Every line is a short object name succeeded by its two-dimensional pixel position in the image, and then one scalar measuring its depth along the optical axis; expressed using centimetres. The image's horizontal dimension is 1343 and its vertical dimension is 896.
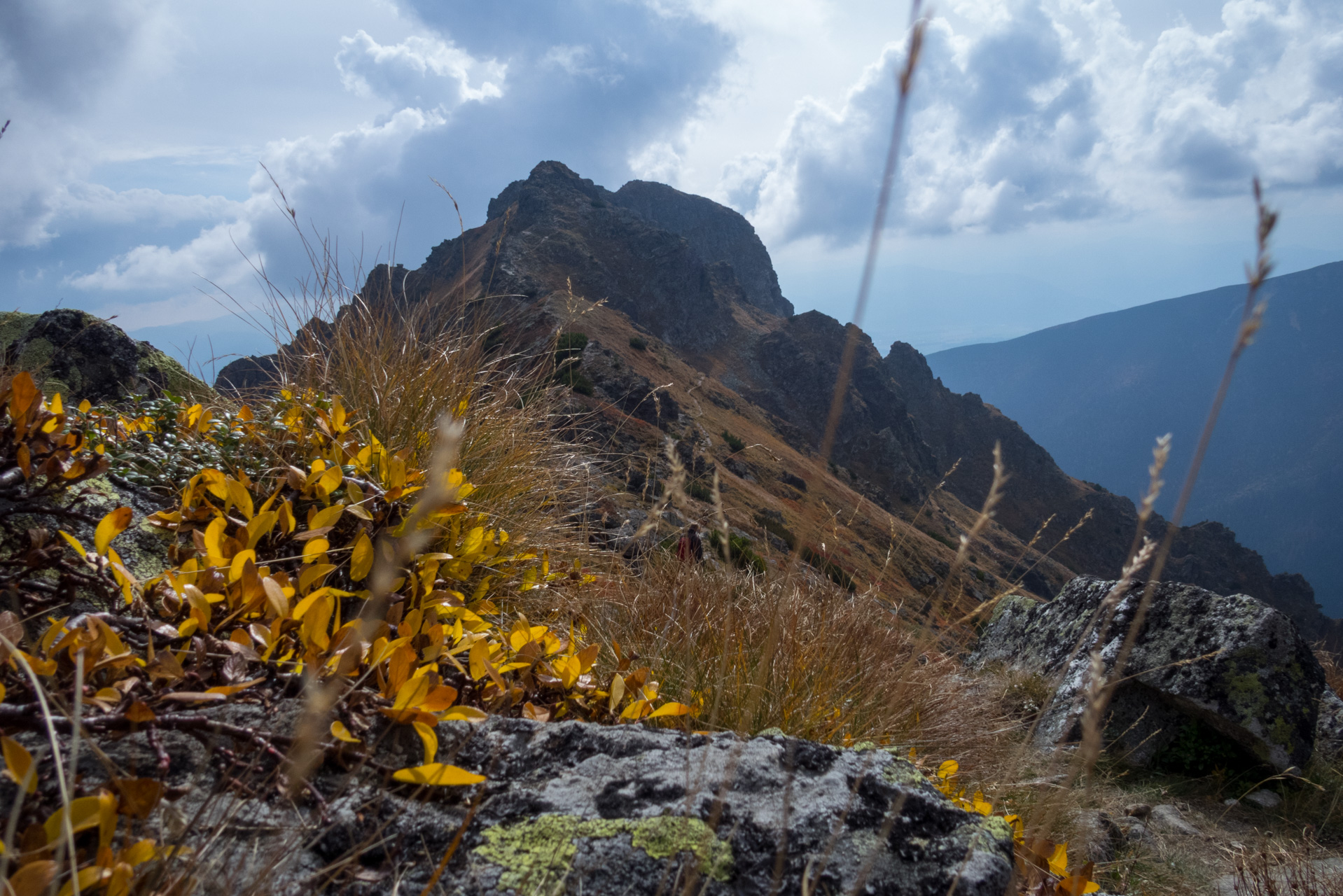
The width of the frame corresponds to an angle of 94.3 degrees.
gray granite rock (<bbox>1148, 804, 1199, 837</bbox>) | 367
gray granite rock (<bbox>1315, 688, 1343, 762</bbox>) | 461
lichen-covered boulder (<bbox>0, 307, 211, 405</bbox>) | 394
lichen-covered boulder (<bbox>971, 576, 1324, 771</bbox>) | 448
